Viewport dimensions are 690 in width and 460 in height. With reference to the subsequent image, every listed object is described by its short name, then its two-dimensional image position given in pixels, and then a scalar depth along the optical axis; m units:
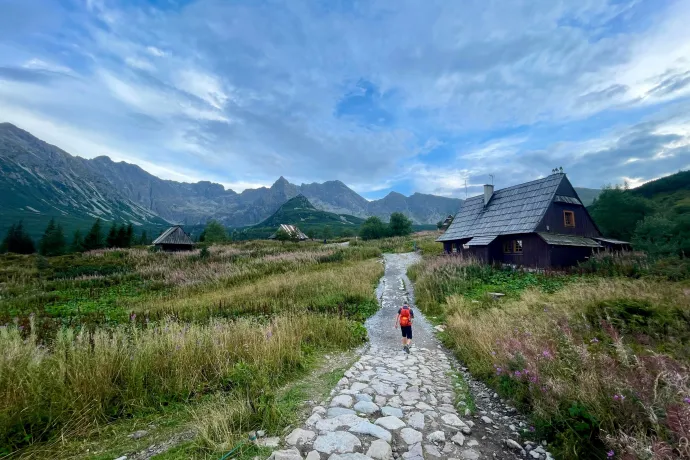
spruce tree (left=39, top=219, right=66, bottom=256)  54.28
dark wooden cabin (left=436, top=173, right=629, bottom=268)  21.71
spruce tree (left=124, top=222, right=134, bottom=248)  54.24
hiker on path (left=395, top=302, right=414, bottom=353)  8.22
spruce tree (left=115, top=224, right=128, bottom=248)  53.47
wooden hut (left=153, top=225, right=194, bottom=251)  39.41
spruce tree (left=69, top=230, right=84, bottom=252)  53.91
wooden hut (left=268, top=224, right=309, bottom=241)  57.56
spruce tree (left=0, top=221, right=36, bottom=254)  55.28
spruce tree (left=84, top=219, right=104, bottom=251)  55.47
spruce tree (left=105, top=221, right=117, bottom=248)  53.39
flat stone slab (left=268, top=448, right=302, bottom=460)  3.09
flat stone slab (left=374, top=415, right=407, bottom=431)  3.95
